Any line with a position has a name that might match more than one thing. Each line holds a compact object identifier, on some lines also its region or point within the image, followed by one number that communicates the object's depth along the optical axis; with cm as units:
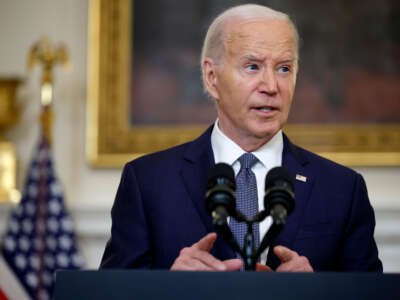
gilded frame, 1056
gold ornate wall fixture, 1087
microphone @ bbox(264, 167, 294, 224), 321
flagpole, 1046
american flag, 1044
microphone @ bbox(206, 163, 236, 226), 322
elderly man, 464
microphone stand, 329
